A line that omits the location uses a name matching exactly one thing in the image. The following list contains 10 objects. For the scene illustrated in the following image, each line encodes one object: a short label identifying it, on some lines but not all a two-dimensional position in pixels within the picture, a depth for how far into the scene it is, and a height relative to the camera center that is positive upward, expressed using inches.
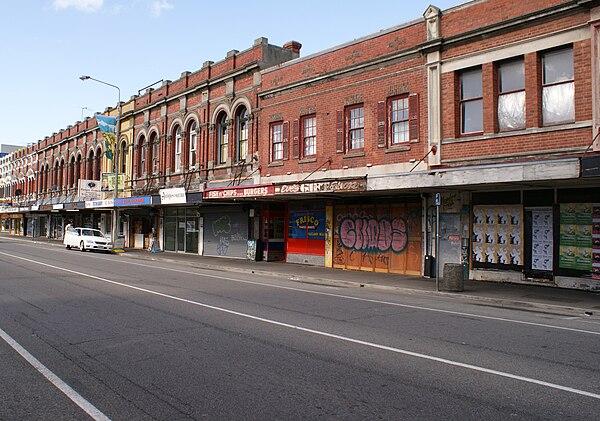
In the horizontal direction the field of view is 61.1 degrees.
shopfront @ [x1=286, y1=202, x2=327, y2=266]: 875.4 -16.3
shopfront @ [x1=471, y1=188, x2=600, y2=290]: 553.6 -12.7
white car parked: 1242.0 -43.8
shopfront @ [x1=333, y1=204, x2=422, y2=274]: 729.9 -20.1
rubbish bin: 553.3 -56.6
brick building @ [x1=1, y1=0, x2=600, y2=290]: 562.9 +112.6
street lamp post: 1246.6 +136.0
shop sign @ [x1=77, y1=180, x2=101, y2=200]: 1413.6 +98.2
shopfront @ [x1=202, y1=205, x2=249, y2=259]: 1031.0 -15.5
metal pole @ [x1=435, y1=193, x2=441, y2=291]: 560.2 +26.8
